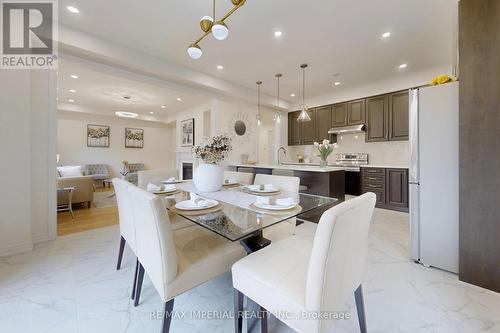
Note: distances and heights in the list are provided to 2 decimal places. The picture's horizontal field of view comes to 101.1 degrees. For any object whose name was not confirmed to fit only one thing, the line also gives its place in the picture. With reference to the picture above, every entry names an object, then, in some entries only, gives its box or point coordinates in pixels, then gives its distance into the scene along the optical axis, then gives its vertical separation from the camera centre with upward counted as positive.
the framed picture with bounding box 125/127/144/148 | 7.74 +1.10
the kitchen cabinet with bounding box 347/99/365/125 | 4.68 +1.26
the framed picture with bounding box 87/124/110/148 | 6.96 +1.06
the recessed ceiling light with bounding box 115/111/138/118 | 5.76 +1.47
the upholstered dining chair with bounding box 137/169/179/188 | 2.51 -0.12
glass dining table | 1.14 -0.31
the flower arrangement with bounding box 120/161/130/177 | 6.20 -0.09
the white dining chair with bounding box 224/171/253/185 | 2.68 -0.14
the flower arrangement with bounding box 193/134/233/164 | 1.88 +0.16
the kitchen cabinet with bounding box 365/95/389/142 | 4.33 +1.04
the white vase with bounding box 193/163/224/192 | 1.94 -0.10
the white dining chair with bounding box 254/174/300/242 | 1.85 -0.24
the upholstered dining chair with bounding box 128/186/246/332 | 1.01 -0.52
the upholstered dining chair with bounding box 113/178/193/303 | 1.39 -0.44
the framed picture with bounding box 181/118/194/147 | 6.20 +1.06
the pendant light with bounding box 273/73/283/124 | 3.98 +1.78
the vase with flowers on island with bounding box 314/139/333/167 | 3.75 +0.30
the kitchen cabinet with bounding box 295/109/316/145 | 5.58 +0.99
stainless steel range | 4.71 +0.15
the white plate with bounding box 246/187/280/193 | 1.98 -0.24
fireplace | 6.25 -0.12
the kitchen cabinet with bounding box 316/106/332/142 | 5.27 +1.16
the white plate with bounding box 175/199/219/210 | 1.38 -0.27
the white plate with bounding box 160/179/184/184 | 2.40 -0.19
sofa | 3.71 -0.41
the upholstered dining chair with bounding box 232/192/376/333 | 0.80 -0.53
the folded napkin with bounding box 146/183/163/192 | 1.97 -0.21
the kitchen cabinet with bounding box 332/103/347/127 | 4.97 +1.27
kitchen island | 3.20 -0.21
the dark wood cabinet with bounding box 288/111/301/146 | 5.92 +1.07
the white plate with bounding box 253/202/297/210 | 1.39 -0.28
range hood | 4.63 +0.87
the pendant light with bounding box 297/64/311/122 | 3.52 +0.96
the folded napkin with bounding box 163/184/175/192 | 1.98 -0.21
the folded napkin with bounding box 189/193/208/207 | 1.44 -0.25
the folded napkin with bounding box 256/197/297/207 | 1.44 -0.26
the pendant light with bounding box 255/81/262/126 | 4.40 +1.75
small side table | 3.56 -0.51
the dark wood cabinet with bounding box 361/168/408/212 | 3.82 -0.38
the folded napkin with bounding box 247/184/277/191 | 2.02 -0.21
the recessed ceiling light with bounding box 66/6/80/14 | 2.25 +1.74
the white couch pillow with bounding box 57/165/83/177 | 5.41 -0.13
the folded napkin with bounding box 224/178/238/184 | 2.47 -0.18
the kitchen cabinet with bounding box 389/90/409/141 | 4.05 +1.02
